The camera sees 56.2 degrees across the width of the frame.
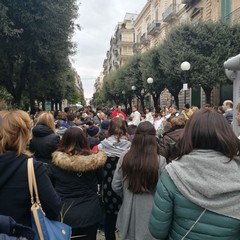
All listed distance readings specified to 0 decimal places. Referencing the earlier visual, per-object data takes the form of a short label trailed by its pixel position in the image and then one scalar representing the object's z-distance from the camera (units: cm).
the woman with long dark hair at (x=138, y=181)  213
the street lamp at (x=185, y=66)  1063
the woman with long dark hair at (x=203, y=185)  134
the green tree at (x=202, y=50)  1404
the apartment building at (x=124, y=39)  5539
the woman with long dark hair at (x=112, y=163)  268
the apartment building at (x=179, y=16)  1673
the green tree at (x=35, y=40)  924
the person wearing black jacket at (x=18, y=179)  150
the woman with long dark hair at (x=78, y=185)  231
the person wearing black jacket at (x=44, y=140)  318
